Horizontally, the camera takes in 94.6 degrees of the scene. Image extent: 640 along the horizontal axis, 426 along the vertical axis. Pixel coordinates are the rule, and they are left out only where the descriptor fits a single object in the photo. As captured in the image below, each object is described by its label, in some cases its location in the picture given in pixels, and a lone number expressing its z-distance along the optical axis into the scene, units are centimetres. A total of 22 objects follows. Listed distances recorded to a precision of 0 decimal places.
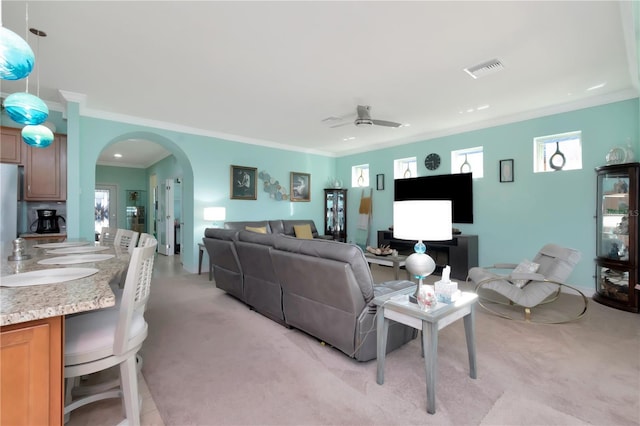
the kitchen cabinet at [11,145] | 375
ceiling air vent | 307
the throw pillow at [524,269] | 333
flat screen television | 525
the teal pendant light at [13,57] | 141
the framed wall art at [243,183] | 605
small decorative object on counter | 194
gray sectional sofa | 217
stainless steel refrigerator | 353
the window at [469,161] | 525
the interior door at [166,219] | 736
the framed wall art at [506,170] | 476
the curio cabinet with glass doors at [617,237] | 338
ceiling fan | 409
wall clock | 573
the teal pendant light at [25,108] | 201
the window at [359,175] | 741
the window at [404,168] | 638
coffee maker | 404
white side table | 170
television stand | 489
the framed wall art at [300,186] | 709
